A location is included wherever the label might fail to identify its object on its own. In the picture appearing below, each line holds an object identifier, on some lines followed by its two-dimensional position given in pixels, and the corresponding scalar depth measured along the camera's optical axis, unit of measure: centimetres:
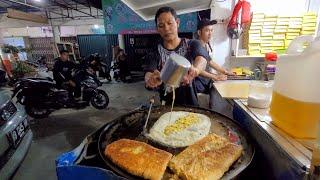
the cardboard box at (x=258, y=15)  300
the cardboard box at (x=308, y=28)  296
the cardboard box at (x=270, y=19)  298
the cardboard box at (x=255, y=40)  311
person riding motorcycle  540
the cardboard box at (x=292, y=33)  301
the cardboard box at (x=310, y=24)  294
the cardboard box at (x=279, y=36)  304
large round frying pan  105
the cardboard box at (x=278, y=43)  308
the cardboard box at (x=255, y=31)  306
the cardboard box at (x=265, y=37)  308
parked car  233
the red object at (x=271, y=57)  263
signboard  497
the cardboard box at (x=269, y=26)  302
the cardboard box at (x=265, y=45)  312
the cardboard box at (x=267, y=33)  306
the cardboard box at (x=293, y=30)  299
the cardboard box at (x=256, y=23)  303
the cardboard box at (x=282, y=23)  297
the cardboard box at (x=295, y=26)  297
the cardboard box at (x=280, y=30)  301
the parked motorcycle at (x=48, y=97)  485
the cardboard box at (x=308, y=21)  292
